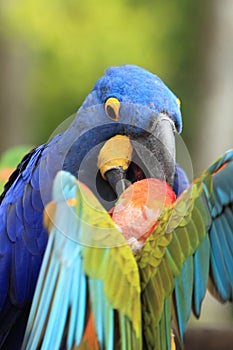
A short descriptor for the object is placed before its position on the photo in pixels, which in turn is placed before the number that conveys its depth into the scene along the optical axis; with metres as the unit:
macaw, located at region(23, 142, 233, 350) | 1.69
